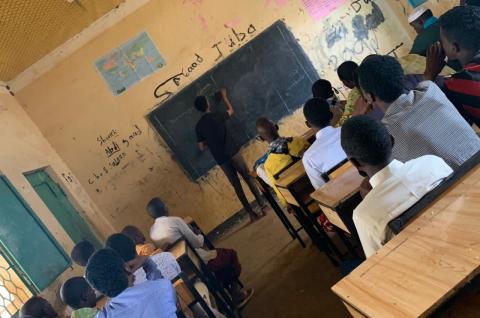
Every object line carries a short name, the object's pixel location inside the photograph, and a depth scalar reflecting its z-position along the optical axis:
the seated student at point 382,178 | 1.44
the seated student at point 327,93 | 3.74
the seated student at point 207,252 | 3.40
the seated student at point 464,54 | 1.99
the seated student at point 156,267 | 2.60
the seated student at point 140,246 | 3.26
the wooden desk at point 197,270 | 3.00
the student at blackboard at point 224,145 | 5.24
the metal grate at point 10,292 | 3.25
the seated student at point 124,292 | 1.87
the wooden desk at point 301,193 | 2.96
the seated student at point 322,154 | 2.68
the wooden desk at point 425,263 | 0.99
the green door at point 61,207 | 4.59
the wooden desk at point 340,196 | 2.14
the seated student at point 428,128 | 1.75
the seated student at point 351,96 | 2.86
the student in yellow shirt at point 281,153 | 3.23
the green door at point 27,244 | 3.54
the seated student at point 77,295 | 2.91
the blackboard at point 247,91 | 5.41
